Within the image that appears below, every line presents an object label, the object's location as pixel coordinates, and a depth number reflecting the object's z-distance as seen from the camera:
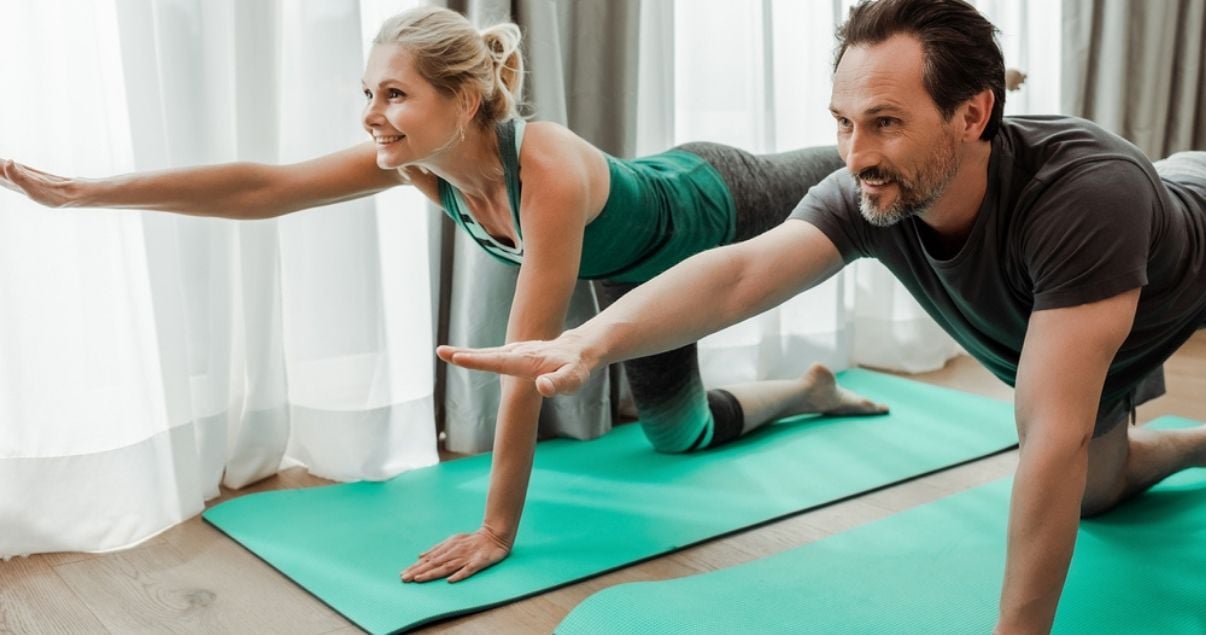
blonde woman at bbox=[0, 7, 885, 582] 1.90
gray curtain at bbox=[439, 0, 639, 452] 2.60
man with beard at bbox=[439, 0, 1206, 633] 1.39
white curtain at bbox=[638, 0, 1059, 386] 2.97
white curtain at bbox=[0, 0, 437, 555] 2.04
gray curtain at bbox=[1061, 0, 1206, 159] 3.97
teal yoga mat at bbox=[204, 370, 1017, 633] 1.90
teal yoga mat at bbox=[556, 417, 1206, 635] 1.72
